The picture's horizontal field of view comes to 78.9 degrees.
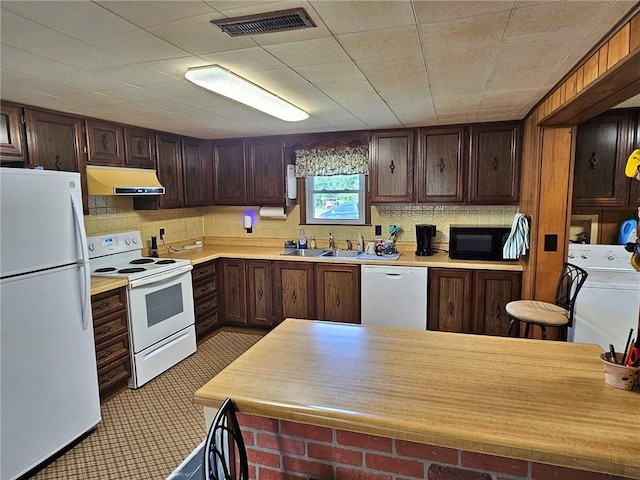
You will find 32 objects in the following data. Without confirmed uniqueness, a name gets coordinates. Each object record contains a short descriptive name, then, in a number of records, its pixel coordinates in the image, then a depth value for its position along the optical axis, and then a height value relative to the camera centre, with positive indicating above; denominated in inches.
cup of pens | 46.4 -20.9
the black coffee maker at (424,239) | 159.9 -16.8
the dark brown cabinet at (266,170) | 174.6 +13.3
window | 179.2 -0.1
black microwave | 147.1 -17.0
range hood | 126.0 +6.9
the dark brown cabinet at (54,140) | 109.0 +18.4
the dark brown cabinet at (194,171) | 171.6 +13.5
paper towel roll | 181.9 -5.8
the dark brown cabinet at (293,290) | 164.7 -38.8
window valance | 170.4 +16.7
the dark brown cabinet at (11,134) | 101.6 +18.2
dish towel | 134.1 -14.6
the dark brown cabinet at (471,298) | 141.7 -37.5
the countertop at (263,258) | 120.0 -24.0
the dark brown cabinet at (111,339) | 112.7 -41.2
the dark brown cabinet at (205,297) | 161.8 -41.4
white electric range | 125.0 -34.1
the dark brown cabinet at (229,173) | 179.9 +12.9
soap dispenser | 182.9 -20.4
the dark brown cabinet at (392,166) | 158.1 +13.4
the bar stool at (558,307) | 107.5 -32.9
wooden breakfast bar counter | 39.4 -23.9
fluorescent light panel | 82.8 +26.8
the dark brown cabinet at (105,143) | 126.8 +19.8
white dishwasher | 149.3 -38.0
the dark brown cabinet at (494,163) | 145.9 +12.9
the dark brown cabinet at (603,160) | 129.5 +12.1
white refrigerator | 81.2 -27.0
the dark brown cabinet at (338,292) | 157.9 -38.2
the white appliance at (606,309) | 116.7 -34.2
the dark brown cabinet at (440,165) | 152.0 +12.9
